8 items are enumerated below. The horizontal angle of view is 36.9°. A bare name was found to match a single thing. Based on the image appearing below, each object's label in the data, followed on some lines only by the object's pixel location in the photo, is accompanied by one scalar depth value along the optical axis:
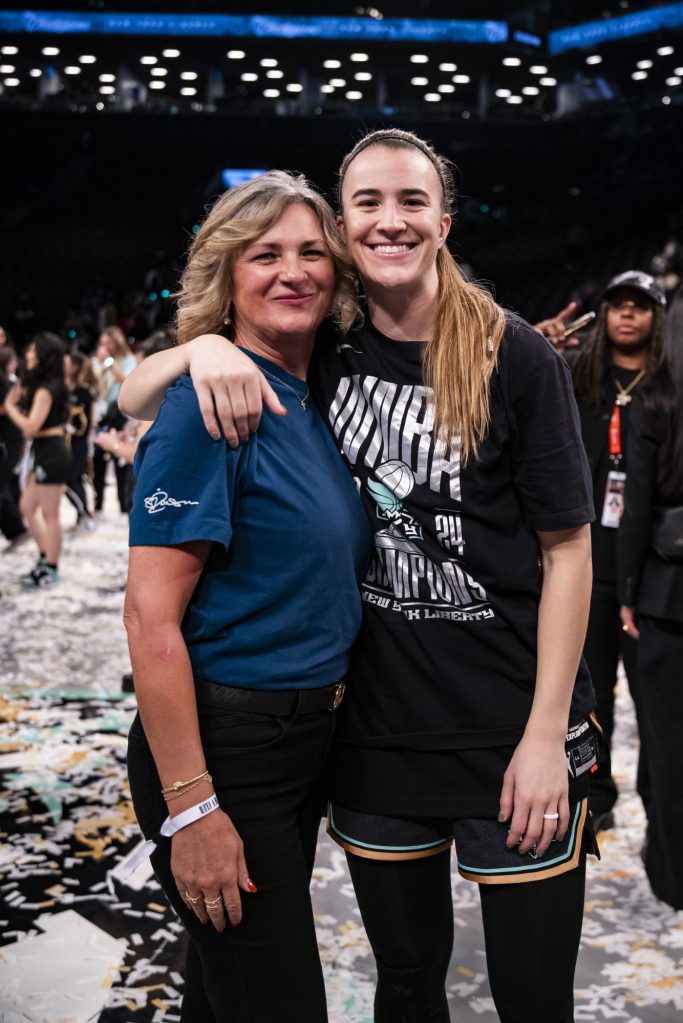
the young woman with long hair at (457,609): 1.50
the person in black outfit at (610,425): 3.16
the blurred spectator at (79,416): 8.11
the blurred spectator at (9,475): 7.55
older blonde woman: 1.41
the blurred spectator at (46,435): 6.54
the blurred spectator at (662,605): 2.54
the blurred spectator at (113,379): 8.14
